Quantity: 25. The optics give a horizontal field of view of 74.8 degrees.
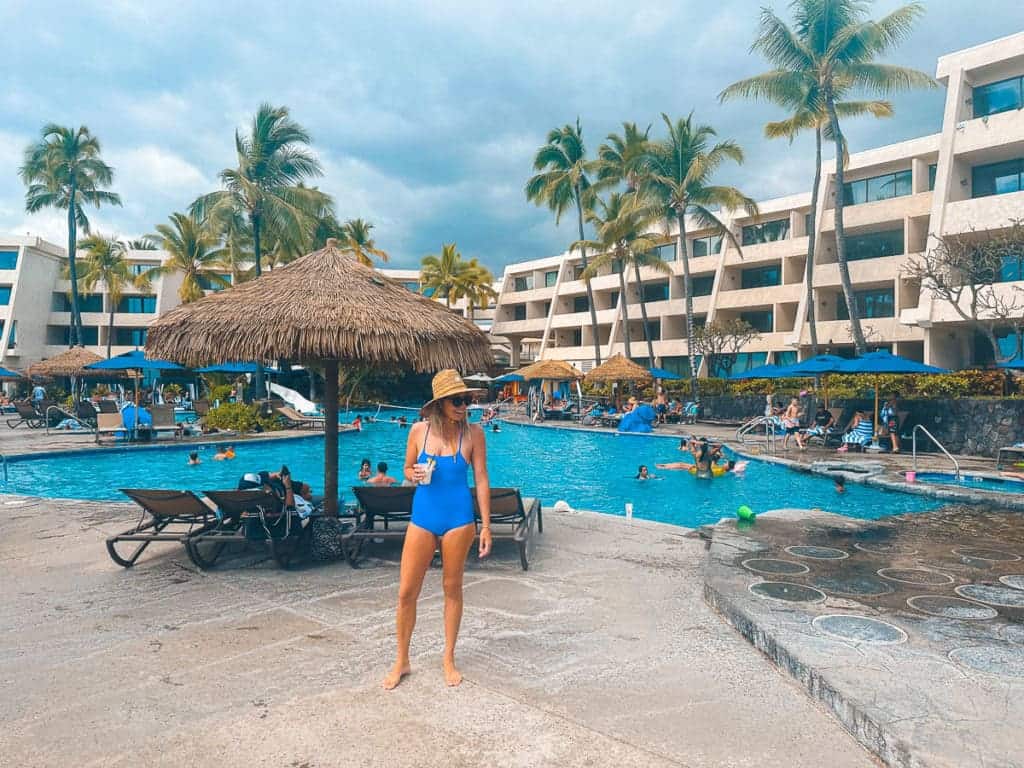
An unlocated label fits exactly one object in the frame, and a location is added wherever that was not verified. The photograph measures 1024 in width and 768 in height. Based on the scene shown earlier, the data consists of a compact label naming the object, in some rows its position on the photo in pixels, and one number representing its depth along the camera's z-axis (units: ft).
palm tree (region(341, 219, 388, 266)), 155.12
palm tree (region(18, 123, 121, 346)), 130.21
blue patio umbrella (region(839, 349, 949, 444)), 53.26
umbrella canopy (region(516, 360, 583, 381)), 94.68
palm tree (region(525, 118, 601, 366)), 120.57
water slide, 102.47
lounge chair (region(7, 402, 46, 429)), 83.25
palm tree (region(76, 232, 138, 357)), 147.95
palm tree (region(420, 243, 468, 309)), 155.94
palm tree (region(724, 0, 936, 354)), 73.26
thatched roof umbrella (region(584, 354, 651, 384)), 89.45
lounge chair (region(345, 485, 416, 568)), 19.85
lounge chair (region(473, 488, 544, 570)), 19.76
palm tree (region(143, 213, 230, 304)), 131.34
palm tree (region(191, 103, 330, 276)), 90.58
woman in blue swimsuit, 11.88
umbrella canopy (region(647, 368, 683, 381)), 94.62
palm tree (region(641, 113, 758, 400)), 96.11
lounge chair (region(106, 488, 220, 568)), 19.90
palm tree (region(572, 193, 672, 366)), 104.22
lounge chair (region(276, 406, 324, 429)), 78.07
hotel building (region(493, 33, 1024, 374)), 75.31
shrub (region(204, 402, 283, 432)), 71.20
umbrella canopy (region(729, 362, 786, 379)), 64.90
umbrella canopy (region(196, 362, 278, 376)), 78.90
